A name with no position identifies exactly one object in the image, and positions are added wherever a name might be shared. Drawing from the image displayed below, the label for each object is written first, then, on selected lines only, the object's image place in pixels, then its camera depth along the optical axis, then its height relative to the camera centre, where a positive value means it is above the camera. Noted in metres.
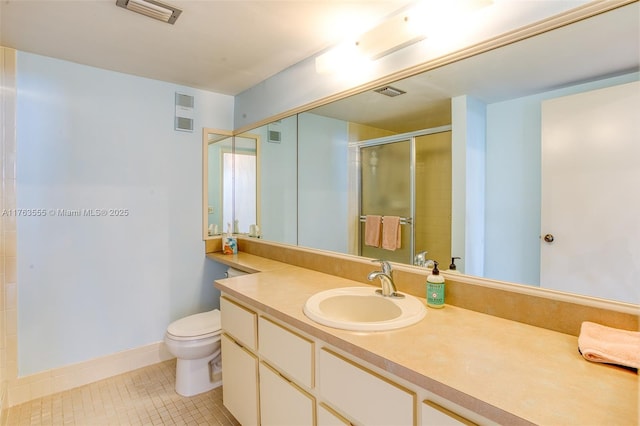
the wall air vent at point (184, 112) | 2.62 +0.83
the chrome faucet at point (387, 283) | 1.45 -0.34
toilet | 2.04 -0.94
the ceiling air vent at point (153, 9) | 1.49 +0.99
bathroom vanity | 0.73 -0.44
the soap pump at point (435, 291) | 1.32 -0.34
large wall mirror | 1.03 +0.23
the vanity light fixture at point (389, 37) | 1.40 +0.82
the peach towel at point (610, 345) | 0.84 -0.38
